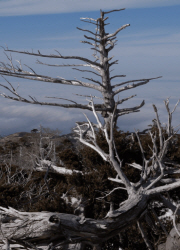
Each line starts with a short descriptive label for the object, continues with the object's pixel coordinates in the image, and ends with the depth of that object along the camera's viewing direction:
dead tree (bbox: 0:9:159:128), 13.91
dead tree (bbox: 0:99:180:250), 4.86
